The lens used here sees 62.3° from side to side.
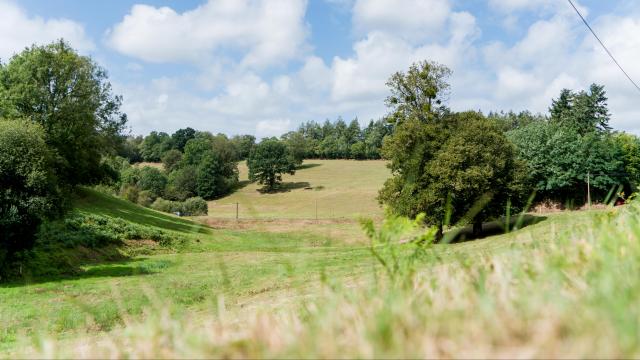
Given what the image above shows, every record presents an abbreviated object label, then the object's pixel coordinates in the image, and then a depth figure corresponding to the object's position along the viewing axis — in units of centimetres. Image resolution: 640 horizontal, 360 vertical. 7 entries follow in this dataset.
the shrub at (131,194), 8225
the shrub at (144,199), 8474
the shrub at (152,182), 10650
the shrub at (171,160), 12481
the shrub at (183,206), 8650
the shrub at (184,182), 10250
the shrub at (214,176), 10512
